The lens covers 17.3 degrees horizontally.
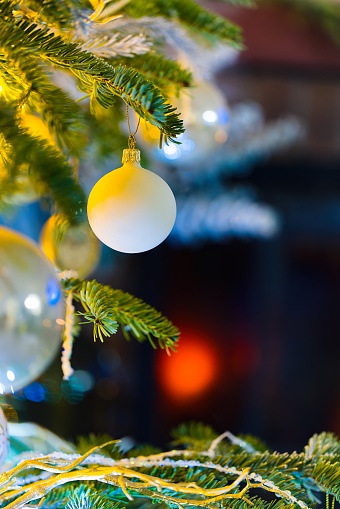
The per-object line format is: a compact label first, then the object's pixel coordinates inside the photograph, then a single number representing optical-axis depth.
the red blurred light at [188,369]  2.50
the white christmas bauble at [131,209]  0.75
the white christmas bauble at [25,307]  0.87
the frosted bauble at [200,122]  1.14
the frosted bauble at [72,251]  1.12
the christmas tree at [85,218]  0.74
